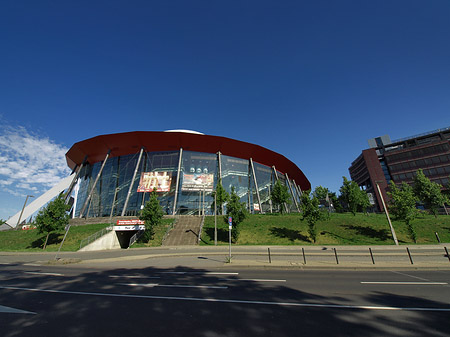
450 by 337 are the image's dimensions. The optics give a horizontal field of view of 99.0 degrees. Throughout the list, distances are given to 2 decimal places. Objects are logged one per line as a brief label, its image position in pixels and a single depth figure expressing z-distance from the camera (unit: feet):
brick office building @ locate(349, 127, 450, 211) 232.53
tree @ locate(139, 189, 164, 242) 87.50
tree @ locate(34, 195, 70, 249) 88.92
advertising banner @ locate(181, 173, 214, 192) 144.46
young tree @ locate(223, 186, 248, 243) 85.05
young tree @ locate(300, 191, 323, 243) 82.26
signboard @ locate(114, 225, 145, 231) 91.30
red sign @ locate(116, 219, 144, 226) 92.68
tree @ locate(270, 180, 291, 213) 126.93
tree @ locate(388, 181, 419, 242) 78.23
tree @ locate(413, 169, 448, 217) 131.34
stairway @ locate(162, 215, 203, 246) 86.81
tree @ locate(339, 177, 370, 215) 121.80
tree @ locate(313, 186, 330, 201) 218.71
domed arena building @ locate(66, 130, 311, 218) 146.00
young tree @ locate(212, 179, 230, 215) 107.76
